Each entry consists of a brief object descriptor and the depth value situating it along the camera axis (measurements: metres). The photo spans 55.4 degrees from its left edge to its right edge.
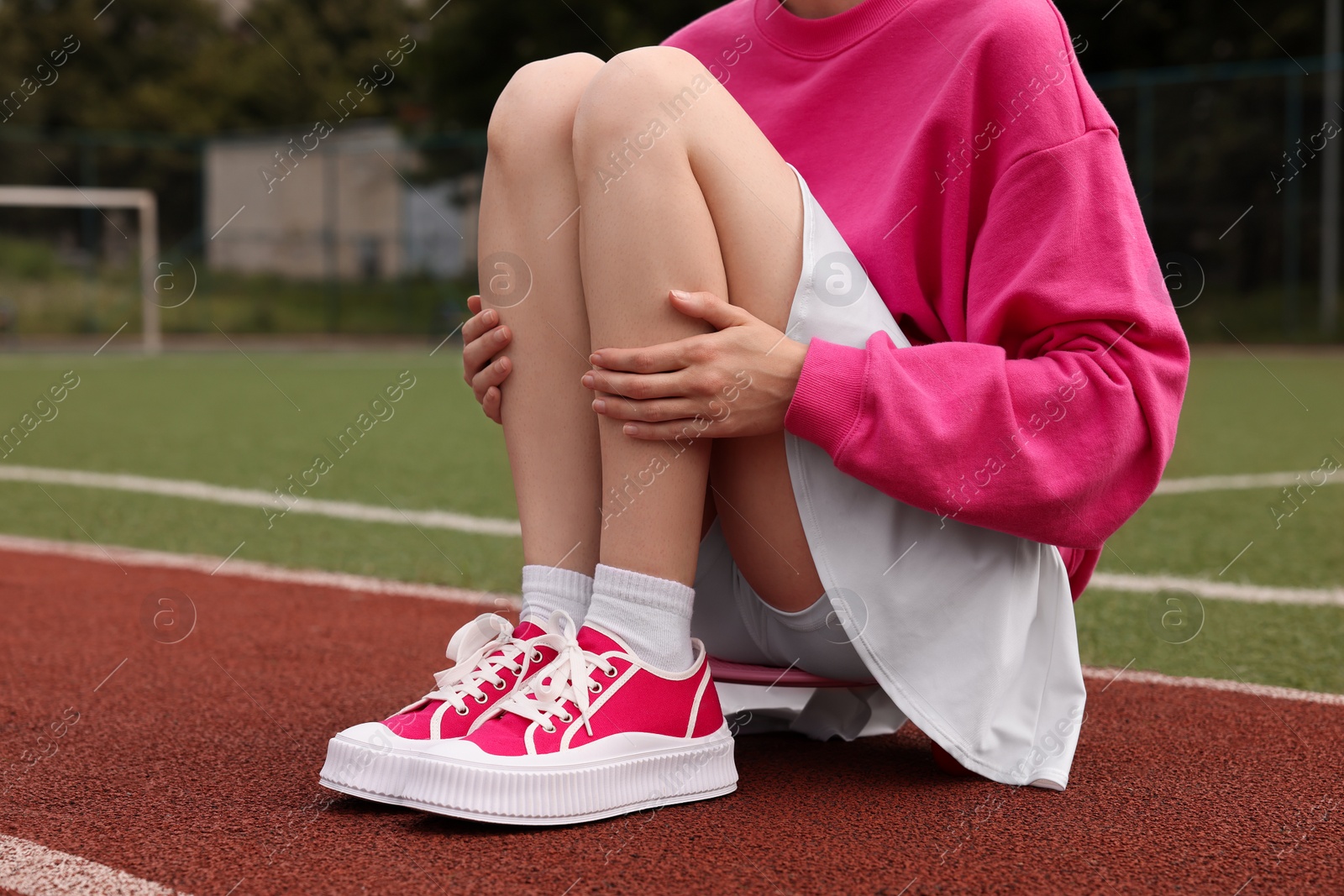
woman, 1.35
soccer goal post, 17.00
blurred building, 18.73
